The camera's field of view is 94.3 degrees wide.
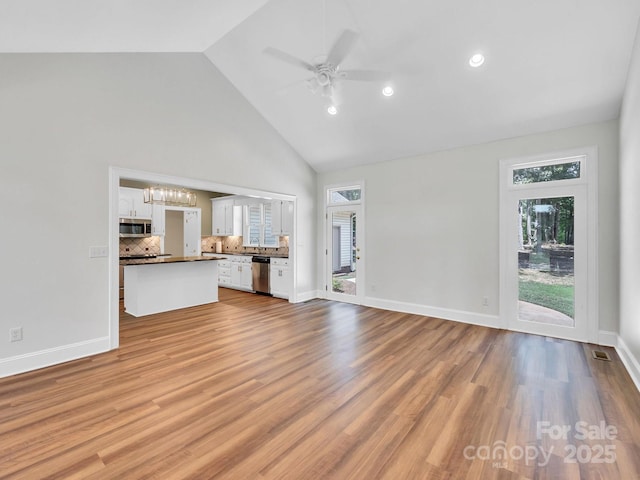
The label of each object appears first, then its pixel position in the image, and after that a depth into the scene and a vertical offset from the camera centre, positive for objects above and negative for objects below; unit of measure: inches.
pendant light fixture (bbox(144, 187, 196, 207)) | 203.5 +31.3
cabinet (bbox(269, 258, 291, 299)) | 256.5 -32.2
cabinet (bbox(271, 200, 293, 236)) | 253.9 +22.0
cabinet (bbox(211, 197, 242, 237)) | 329.1 +27.2
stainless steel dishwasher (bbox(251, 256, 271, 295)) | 274.4 -30.1
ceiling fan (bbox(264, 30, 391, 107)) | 103.4 +66.2
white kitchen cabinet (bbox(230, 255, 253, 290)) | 291.4 -31.8
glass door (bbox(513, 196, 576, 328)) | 155.6 -9.3
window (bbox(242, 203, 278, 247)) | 312.3 +16.3
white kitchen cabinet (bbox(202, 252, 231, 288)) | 314.0 -32.7
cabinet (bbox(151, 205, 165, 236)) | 301.4 +21.4
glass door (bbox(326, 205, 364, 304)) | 241.9 -9.6
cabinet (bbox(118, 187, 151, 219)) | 282.7 +35.1
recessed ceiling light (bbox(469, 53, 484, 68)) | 131.3 +82.2
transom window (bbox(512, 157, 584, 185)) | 154.9 +39.0
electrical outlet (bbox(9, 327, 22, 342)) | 115.9 -37.2
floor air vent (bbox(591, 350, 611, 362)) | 130.2 -50.0
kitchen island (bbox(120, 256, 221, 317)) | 201.3 -31.9
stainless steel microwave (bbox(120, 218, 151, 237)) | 285.0 +13.0
